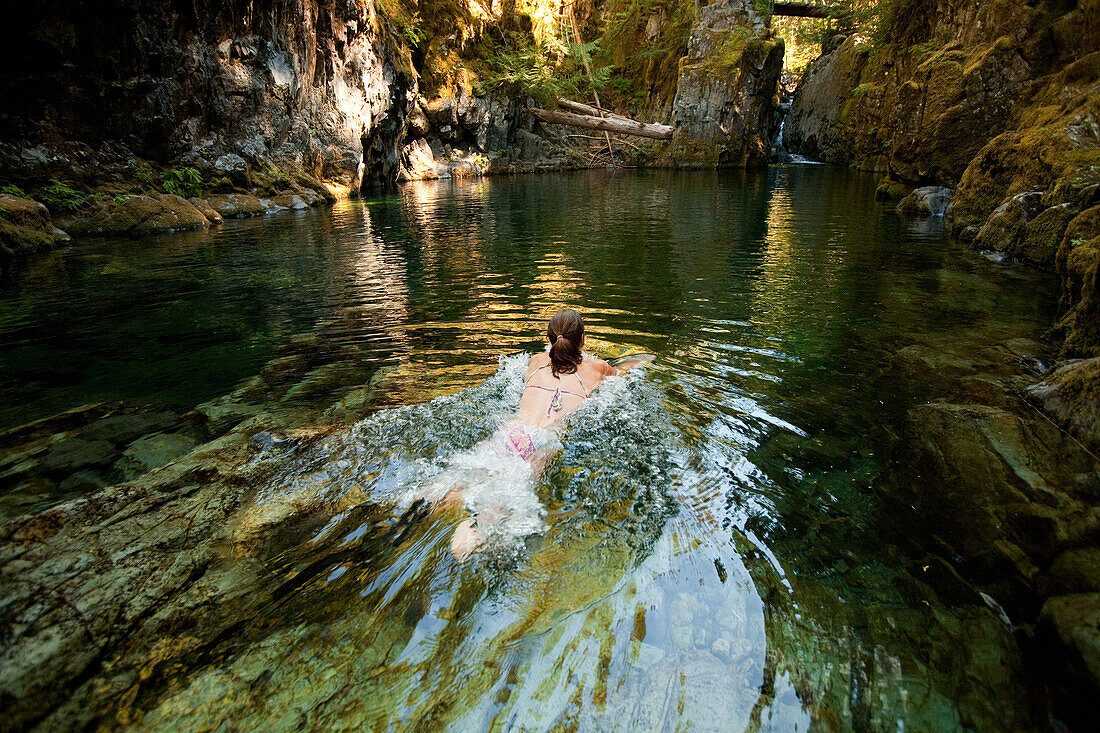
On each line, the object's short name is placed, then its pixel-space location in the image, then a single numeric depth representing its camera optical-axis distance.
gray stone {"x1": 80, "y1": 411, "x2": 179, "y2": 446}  3.81
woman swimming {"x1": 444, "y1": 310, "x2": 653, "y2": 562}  3.65
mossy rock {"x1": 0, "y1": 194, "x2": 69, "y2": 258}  11.20
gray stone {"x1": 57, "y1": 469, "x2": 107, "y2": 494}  3.15
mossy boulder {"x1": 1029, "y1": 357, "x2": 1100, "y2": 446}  3.34
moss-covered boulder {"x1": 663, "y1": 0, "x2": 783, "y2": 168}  29.02
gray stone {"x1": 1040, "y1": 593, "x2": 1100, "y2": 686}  1.85
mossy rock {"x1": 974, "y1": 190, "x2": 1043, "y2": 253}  8.26
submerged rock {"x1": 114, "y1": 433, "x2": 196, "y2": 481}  3.38
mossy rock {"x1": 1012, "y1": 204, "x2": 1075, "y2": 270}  7.38
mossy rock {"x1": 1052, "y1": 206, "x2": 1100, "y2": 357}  4.23
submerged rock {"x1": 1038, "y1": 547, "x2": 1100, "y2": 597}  2.25
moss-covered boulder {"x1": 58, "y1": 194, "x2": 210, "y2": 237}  13.92
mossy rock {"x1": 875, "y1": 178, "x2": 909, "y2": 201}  15.43
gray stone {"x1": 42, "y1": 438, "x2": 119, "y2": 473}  3.42
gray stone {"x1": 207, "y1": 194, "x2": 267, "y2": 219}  17.39
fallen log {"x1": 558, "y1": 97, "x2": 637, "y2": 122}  32.53
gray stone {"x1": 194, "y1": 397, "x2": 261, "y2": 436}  4.01
